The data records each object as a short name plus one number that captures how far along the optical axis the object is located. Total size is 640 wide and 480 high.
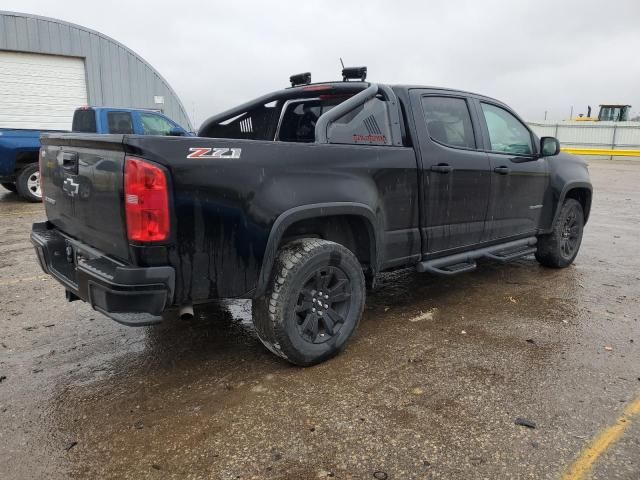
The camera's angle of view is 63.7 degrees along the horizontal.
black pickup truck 2.66
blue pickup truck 9.87
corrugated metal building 16.80
